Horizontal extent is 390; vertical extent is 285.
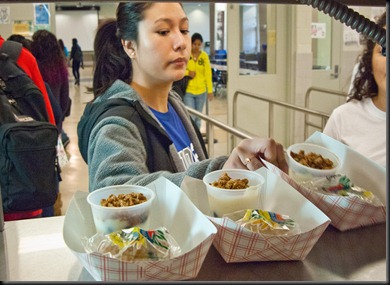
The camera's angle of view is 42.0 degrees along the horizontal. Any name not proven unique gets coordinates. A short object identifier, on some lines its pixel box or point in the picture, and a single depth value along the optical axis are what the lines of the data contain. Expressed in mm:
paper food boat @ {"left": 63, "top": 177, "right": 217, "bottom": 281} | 650
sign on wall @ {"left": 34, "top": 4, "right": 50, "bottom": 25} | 5088
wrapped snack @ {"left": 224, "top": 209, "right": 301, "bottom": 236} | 739
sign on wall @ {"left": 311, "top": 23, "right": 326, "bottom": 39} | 5698
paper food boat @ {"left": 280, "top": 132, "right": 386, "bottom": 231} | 870
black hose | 632
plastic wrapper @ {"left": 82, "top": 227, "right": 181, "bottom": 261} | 669
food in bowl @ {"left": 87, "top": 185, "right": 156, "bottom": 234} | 774
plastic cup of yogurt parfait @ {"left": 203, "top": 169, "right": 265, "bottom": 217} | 855
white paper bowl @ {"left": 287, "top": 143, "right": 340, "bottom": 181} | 965
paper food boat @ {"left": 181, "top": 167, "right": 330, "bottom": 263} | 727
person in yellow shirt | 5426
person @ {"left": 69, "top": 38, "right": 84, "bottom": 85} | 10367
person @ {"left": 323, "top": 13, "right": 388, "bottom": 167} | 1855
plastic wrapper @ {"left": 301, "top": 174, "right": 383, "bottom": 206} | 907
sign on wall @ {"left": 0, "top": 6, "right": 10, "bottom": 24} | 4992
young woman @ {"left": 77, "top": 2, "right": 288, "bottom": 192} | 1066
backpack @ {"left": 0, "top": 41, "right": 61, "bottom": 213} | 1780
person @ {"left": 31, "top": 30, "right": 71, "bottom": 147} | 4066
